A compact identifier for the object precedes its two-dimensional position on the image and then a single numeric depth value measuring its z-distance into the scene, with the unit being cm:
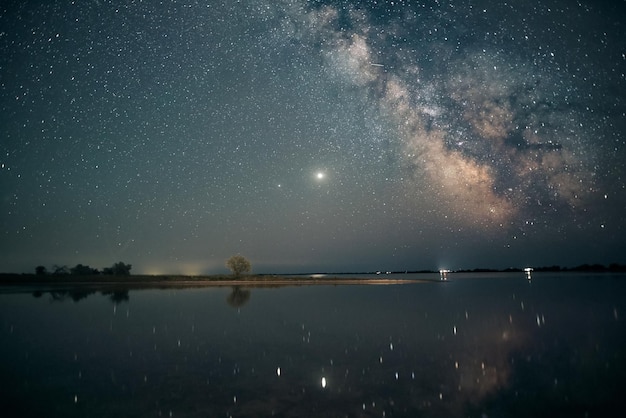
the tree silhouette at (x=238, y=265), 8906
